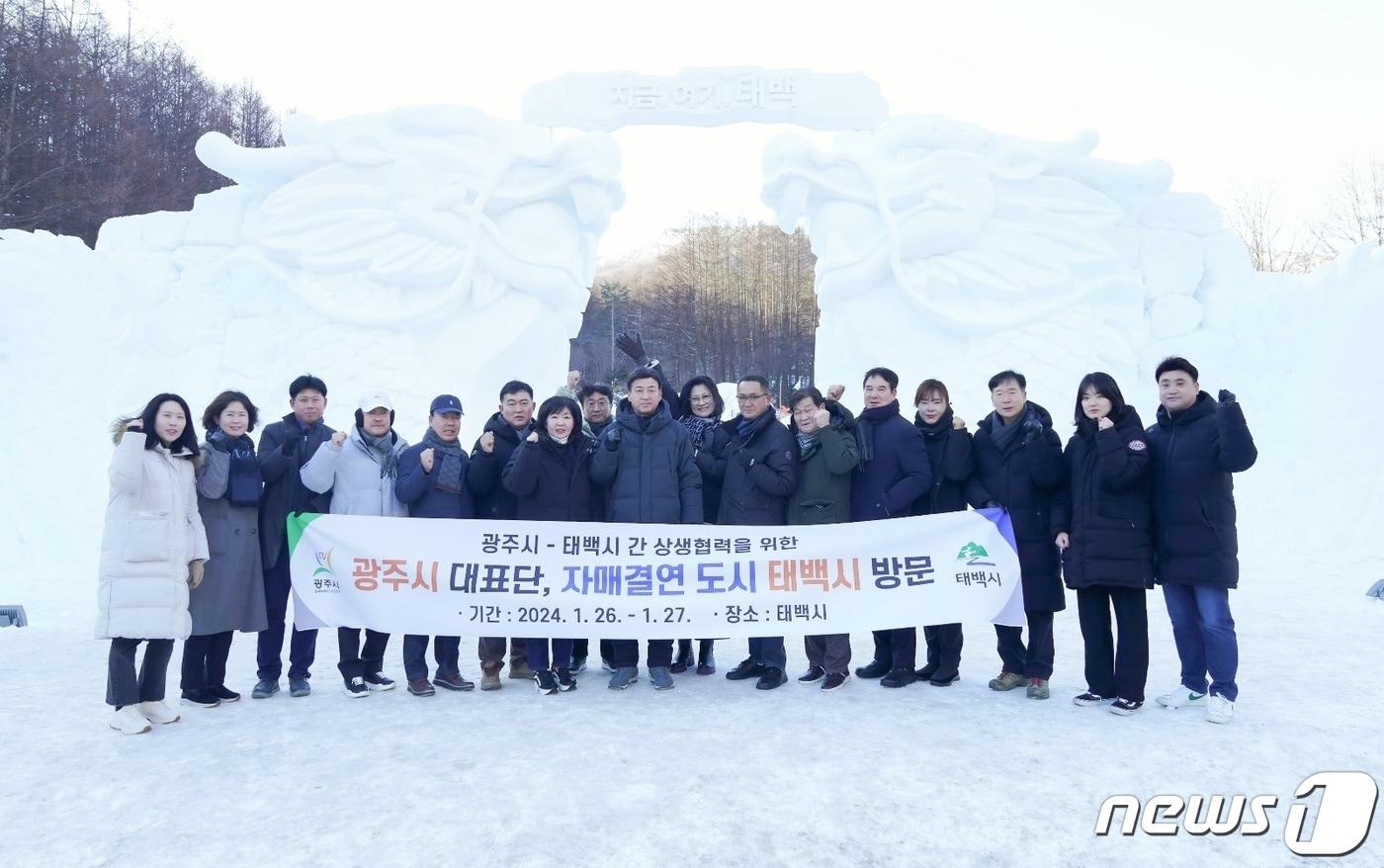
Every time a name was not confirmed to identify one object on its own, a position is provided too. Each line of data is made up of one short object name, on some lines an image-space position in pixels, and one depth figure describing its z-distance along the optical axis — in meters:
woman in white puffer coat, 3.23
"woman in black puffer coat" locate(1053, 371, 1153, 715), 3.46
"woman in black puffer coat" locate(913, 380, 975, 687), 3.89
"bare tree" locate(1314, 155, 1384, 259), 19.27
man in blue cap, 3.84
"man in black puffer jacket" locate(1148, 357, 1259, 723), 3.34
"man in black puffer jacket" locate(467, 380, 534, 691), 3.88
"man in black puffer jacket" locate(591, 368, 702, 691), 3.91
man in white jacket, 3.87
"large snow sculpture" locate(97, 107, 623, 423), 8.61
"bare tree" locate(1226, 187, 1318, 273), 21.12
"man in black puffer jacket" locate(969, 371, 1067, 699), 3.68
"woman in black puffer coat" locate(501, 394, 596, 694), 3.78
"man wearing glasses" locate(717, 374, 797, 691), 3.90
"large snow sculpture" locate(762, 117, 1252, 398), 8.64
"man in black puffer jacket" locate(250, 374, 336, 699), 3.75
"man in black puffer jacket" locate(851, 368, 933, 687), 3.88
